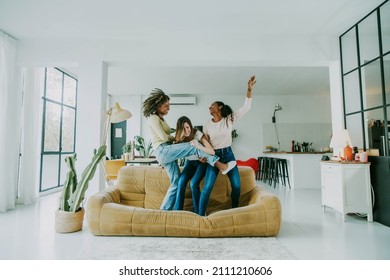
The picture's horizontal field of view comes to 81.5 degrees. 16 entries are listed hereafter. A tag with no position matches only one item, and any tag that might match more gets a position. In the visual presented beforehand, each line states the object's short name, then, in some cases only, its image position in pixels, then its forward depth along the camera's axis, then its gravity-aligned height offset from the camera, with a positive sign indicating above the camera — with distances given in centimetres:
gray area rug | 192 -88
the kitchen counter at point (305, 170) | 575 -45
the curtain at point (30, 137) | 407 +29
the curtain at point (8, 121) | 361 +52
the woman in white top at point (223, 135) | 271 +21
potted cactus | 257 -54
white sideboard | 301 -49
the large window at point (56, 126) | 512 +64
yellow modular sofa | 230 -70
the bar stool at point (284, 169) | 589 -45
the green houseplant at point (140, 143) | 666 +25
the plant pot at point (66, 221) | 256 -79
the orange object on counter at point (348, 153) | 323 -1
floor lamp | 355 +59
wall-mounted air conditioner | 767 +177
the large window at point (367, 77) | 307 +119
